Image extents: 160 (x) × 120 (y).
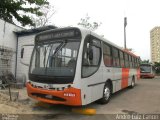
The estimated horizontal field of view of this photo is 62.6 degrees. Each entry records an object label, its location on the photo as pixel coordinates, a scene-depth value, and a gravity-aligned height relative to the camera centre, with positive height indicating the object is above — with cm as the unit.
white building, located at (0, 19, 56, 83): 938 +186
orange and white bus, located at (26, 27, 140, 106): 414 -11
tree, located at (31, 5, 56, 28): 2152 +733
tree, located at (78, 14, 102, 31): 2421 +748
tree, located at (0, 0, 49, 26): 1168 +504
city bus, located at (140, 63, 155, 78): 2046 -106
